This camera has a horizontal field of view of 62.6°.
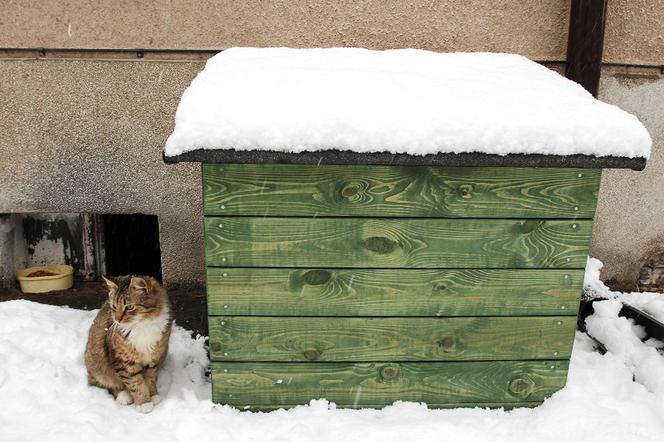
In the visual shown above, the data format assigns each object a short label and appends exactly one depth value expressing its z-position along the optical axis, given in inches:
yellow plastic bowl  141.1
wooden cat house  80.7
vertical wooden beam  123.1
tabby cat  96.0
